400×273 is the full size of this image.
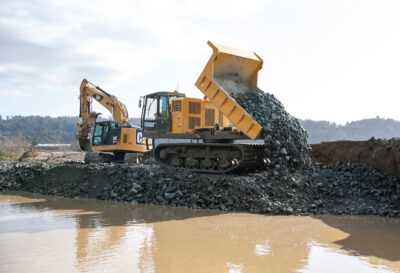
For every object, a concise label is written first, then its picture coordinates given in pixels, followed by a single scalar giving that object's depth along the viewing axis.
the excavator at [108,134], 16.53
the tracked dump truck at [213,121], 10.81
